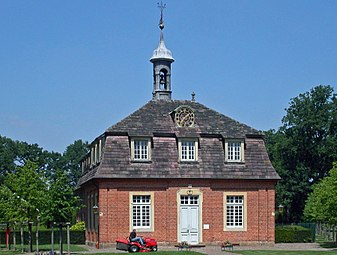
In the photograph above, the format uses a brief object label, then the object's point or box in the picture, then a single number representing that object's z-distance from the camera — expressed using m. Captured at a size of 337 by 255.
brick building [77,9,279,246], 44.56
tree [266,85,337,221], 74.12
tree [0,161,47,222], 38.28
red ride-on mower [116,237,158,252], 39.38
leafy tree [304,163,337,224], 44.97
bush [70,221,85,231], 52.81
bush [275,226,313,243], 50.91
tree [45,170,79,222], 37.06
